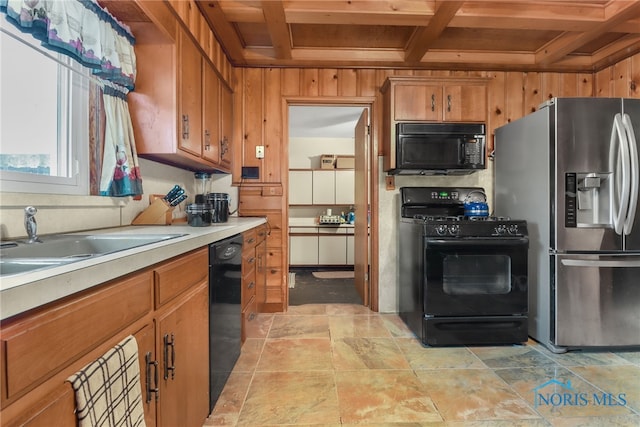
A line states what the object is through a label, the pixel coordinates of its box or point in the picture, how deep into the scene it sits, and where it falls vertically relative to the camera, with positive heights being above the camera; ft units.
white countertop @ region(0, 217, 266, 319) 1.49 -0.41
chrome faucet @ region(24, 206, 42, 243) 3.20 -0.12
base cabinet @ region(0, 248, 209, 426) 1.54 -0.97
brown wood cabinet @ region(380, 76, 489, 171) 7.87 +3.10
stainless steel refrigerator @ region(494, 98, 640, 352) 6.16 -0.34
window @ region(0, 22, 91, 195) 3.60 +1.36
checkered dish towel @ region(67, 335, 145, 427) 1.87 -1.29
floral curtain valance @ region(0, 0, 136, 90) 3.39 +2.46
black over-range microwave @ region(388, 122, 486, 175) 7.74 +1.80
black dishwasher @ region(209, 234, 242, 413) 4.34 -1.66
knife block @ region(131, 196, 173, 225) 5.74 -0.03
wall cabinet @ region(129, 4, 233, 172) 5.29 +2.17
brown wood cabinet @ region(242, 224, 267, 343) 6.35 -1.61
